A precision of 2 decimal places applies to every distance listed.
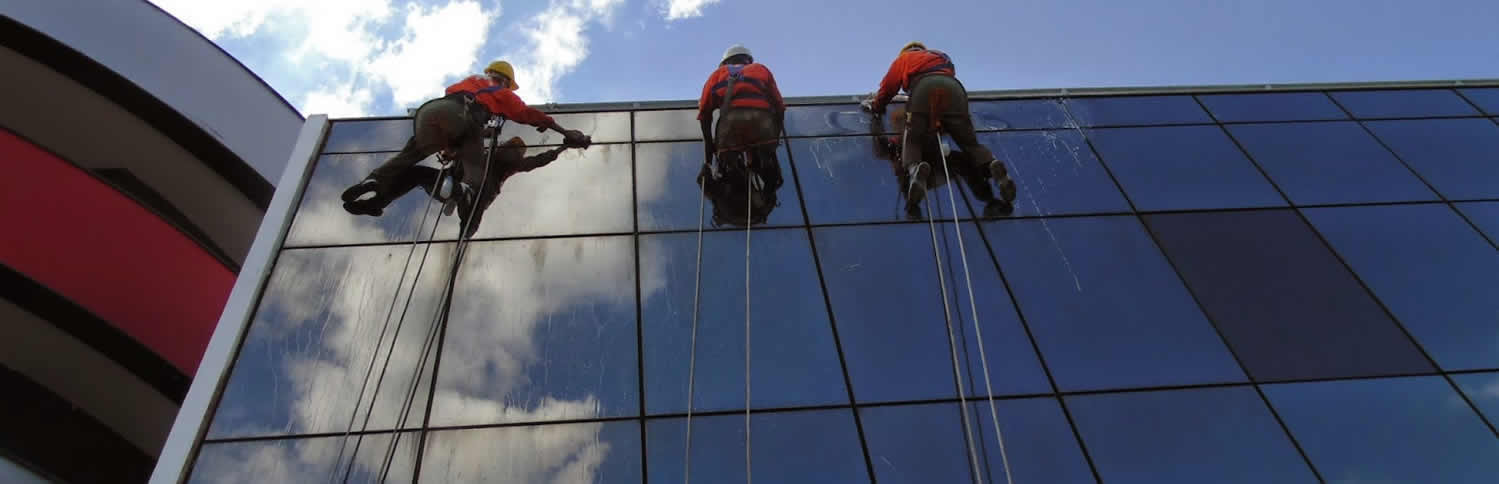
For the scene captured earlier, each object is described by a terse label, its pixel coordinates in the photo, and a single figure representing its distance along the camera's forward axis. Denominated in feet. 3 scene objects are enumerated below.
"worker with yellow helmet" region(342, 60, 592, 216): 26.84
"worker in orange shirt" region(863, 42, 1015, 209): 27.63
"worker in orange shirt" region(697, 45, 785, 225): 26.81
